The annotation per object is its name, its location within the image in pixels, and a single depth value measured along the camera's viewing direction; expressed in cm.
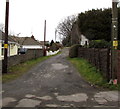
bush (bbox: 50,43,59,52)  5056
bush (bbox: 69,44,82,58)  2417
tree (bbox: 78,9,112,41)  2769
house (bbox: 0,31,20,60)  1807
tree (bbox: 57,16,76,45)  6378
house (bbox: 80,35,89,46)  3111
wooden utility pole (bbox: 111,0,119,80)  834
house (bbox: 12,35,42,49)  5000
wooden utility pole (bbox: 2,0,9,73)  1179
